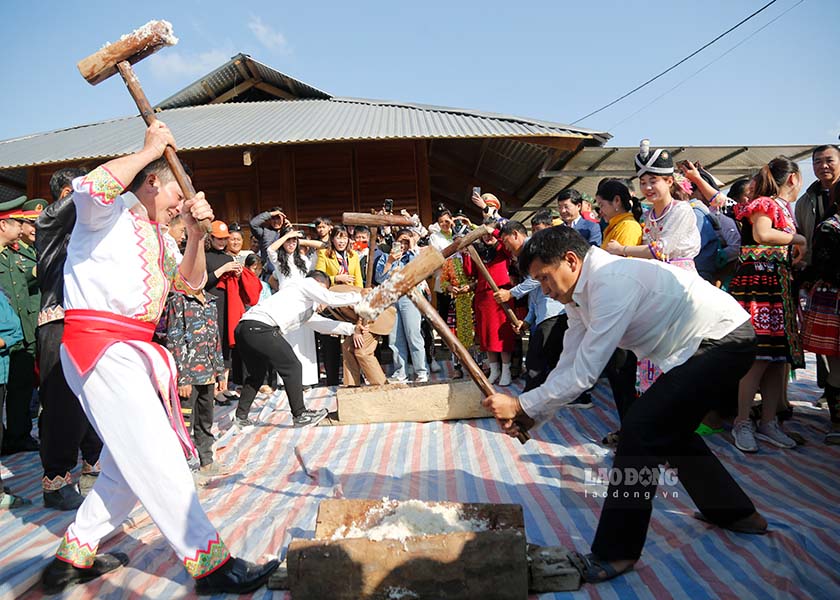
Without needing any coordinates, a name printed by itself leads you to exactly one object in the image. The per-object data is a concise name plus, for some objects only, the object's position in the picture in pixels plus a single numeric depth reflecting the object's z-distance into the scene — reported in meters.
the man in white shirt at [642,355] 2.24
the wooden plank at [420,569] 2.04
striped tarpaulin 2.27
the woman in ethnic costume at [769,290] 3.60
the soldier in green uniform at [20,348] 4.49
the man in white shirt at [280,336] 4.81
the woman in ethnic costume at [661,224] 3.39
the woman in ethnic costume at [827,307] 3.48
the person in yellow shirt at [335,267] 6.82
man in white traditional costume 2.14
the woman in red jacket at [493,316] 5.86
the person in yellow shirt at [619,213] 3.89
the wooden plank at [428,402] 4.79
